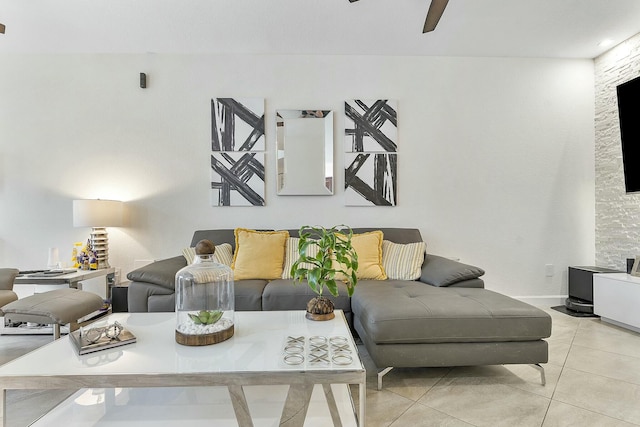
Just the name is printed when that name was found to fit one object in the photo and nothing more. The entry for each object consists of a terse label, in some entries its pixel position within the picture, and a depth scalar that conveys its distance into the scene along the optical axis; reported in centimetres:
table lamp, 294
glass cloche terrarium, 142
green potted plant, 165
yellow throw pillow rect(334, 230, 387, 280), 273
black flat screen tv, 287
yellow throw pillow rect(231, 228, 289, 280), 271
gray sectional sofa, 181
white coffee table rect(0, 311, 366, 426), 111
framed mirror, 336
